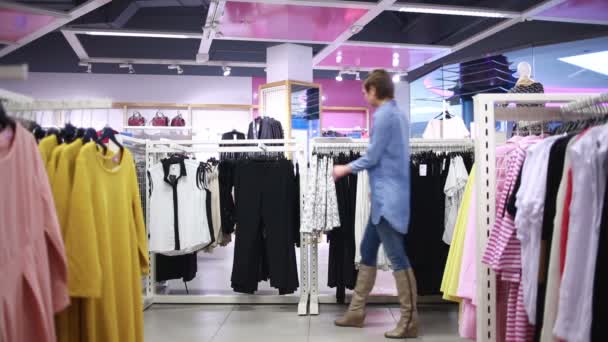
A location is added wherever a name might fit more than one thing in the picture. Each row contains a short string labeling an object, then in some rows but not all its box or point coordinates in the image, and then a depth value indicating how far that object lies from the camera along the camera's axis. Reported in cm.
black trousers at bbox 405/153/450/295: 363
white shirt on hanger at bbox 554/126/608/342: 134
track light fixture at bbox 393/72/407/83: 948
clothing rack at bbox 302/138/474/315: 381
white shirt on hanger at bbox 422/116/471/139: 457
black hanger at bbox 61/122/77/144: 188
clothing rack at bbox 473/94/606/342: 199
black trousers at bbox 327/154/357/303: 367
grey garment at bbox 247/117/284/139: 584
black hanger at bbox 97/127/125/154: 209
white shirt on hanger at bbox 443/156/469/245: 354
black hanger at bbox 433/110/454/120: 501
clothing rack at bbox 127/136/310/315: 392
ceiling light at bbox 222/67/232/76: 875
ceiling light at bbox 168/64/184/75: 859
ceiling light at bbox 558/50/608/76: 642
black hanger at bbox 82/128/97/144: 191
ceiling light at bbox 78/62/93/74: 854
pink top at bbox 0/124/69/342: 137
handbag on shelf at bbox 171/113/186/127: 841
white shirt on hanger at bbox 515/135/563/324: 161
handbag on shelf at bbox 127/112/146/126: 848
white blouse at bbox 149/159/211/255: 383
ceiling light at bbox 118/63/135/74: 855
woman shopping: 284
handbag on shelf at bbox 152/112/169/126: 827
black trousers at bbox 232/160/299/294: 372
